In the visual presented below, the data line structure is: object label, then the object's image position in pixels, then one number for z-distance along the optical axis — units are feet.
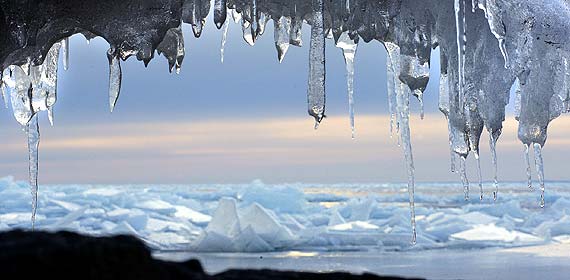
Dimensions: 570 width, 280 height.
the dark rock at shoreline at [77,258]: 9.39
